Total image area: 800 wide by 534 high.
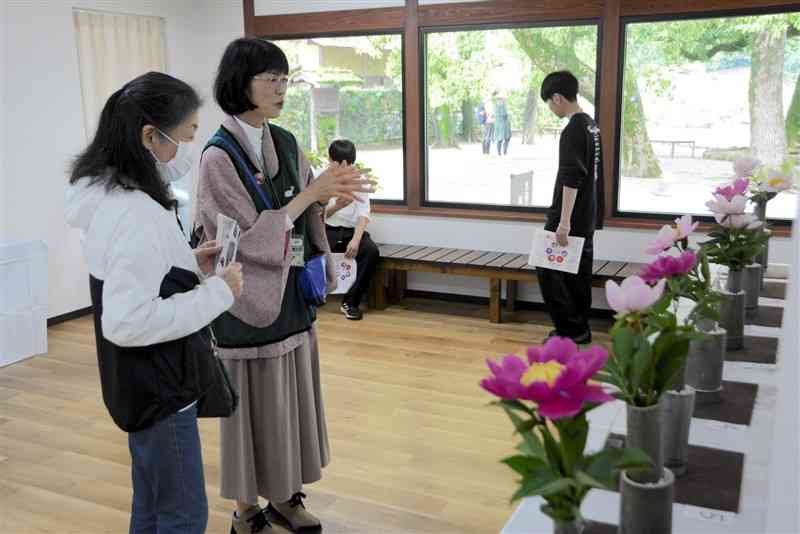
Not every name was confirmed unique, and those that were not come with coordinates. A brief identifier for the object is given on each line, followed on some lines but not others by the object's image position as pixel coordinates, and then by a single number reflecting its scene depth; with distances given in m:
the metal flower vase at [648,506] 1.02
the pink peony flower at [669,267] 1.38
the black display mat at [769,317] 2.11
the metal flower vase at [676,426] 1.27
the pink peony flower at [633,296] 1.08
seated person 4.92
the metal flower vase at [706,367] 1.57
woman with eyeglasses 2.06
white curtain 4.91
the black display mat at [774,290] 2.39
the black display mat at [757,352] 1.84
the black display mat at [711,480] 1.22
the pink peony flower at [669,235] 1.55
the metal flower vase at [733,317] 1.88
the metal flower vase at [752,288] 2.14
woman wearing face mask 1.48
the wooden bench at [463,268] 4.55
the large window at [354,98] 5.25
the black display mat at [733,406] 1.52
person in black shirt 3.82
